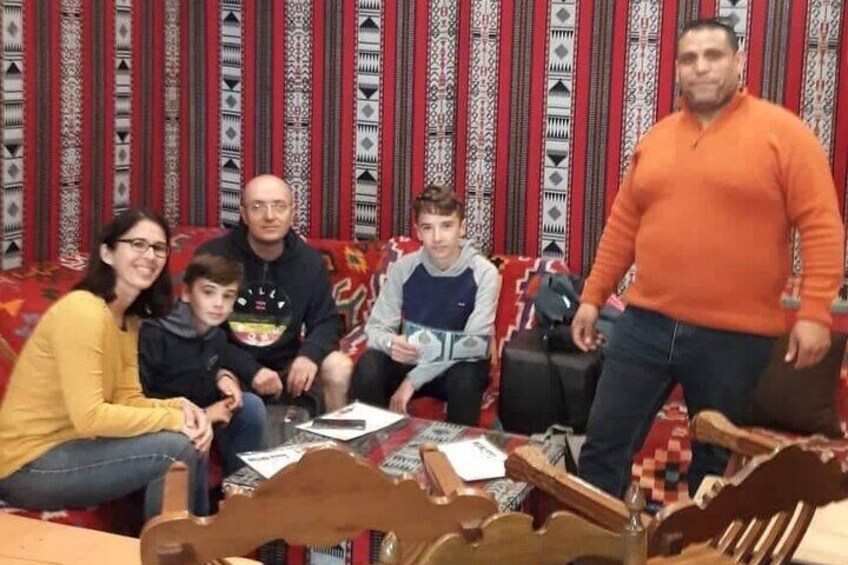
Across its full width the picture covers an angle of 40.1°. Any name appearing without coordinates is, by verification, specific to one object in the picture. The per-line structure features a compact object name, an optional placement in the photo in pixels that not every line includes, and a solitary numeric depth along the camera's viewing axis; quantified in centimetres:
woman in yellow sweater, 275
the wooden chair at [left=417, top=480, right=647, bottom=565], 142
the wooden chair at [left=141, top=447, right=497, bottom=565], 150
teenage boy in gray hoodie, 372
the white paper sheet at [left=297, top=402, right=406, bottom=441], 306
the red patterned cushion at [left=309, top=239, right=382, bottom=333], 430
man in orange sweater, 259
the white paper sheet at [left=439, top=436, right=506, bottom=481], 277
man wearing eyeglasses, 376
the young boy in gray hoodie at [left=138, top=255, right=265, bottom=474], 319
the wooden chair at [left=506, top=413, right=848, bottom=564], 150
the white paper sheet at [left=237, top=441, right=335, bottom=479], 271
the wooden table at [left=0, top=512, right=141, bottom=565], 249
